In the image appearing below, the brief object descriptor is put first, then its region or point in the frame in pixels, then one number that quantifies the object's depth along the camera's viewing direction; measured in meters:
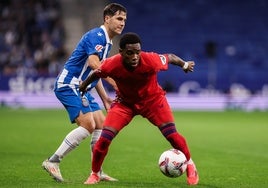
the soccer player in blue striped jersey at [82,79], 18.92
